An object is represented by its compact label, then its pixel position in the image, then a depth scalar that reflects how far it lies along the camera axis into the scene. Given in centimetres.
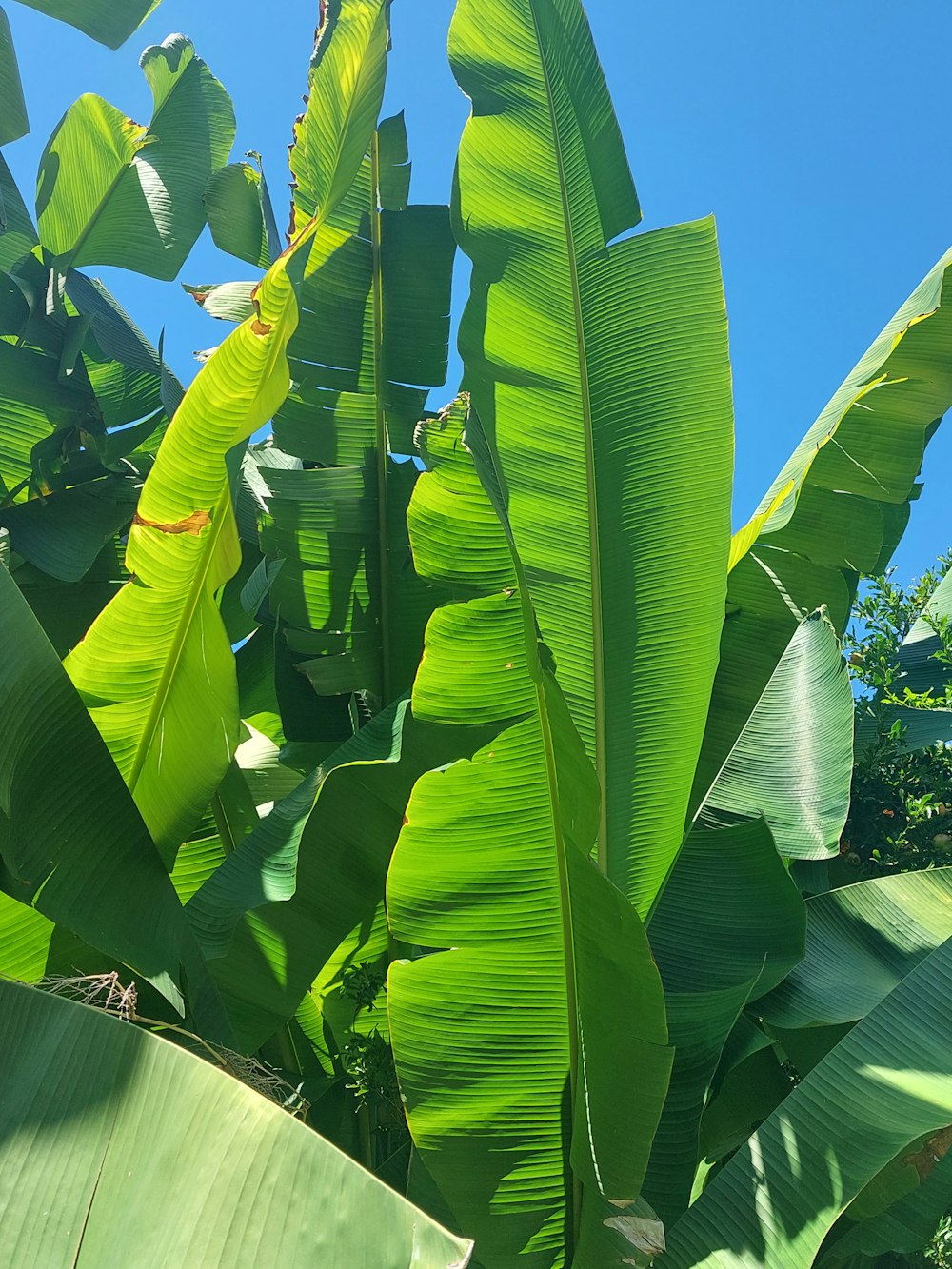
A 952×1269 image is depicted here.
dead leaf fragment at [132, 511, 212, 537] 183
